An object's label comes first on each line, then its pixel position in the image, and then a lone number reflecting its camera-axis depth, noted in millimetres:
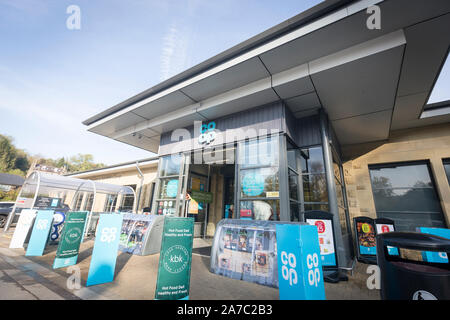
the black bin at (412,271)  1501
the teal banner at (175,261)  2143
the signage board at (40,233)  4301
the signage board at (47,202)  7697
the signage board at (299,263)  2018
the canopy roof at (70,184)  7316
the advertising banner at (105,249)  2756
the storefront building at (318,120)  3266
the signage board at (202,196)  8016
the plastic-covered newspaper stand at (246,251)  2996
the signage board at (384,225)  5039
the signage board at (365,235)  5207
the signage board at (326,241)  3613
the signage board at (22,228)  4930
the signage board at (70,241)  3453
